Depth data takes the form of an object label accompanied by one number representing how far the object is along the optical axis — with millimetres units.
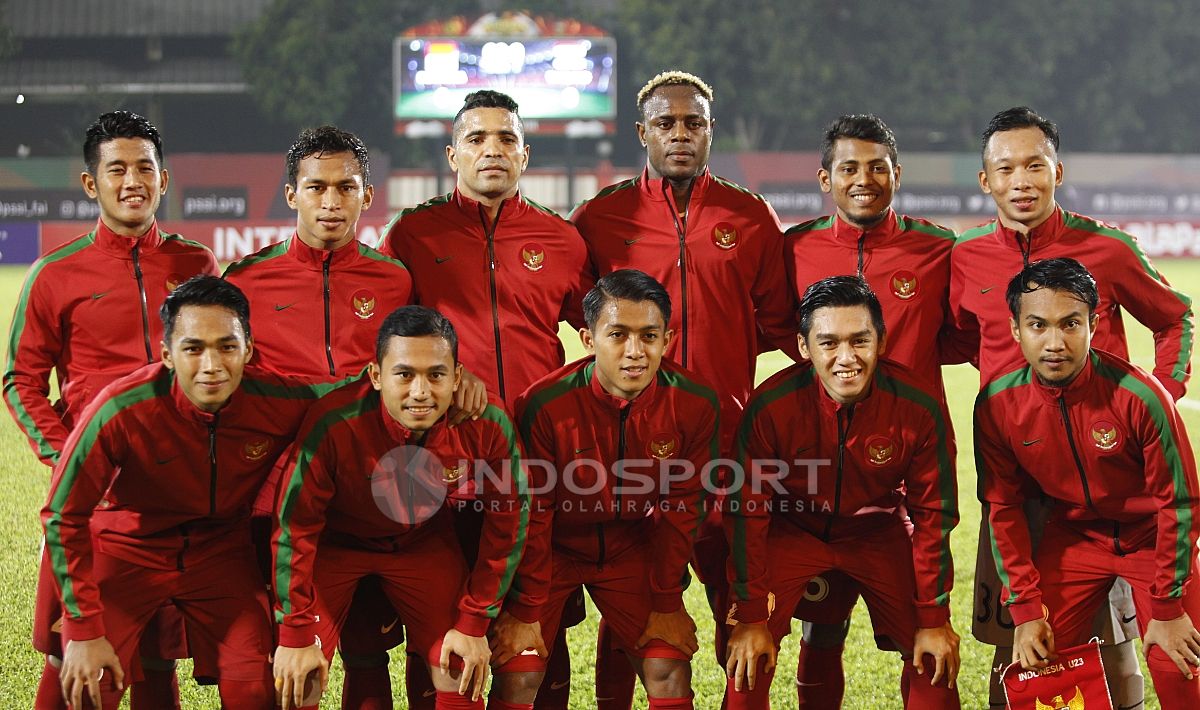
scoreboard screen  24547
